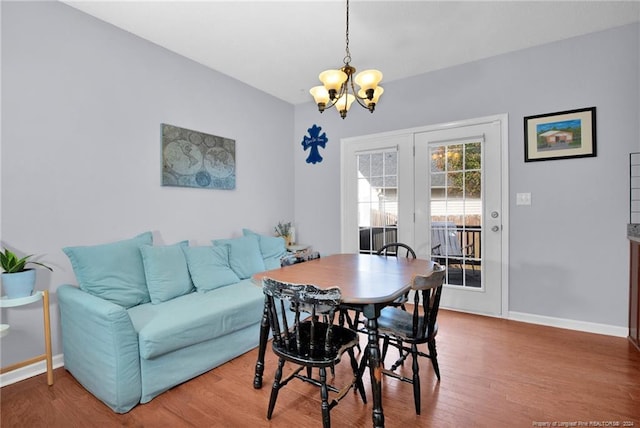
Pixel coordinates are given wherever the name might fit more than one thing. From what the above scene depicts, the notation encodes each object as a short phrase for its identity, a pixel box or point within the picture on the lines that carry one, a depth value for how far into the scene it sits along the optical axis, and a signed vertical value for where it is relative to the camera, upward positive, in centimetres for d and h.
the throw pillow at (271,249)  354 -44
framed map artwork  306 +53
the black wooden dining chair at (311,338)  149 -69
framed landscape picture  290 +66
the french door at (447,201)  333 +8
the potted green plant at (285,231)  436 -29
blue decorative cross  446 +94
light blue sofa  186 -69
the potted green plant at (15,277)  195 -39
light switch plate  316 +8
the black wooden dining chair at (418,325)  168 -70
